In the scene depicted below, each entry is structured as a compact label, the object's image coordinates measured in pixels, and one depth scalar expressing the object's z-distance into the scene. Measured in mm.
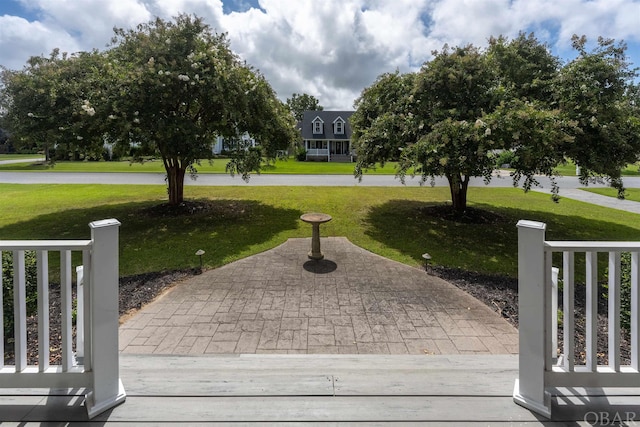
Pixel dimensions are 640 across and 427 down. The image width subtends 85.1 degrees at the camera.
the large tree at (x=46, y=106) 8078
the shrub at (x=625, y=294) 3678
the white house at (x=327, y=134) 36500
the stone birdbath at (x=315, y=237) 6181
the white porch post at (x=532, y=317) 1786
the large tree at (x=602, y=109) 7129
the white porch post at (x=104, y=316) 1768
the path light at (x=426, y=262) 5524
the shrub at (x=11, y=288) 3275
